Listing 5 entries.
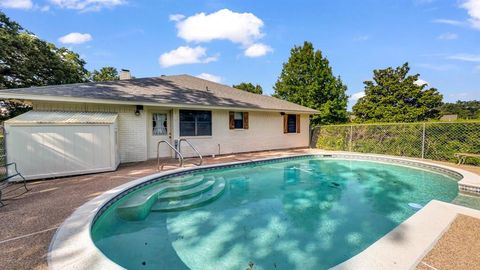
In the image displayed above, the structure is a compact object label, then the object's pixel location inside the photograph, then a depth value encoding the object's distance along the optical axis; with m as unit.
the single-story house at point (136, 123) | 6.19
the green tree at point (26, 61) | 14.31
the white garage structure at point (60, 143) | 5.90
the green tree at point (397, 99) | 18.52
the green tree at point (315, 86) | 20.48
